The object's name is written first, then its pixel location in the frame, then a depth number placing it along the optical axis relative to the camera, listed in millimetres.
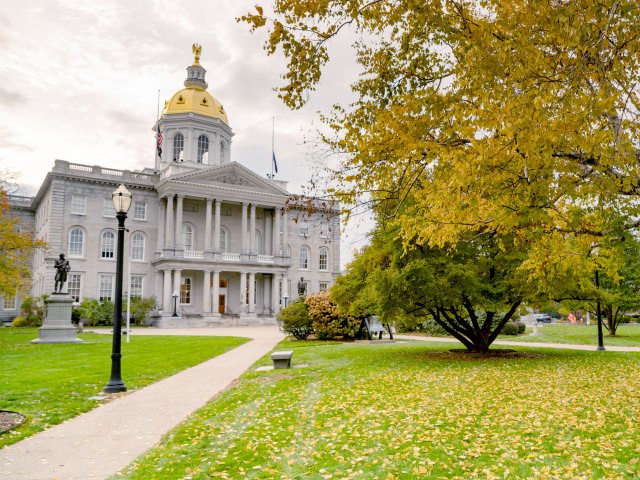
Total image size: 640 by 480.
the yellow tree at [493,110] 7105
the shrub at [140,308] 48344
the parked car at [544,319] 71375
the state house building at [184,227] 50656
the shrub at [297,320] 28719
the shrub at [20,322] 45041
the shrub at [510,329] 35281
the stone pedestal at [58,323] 25062
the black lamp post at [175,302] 47947
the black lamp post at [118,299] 11156
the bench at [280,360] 14977
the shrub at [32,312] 45562
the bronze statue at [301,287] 35844
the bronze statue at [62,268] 26734
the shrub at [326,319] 28125
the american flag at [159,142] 56844
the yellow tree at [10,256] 23938
